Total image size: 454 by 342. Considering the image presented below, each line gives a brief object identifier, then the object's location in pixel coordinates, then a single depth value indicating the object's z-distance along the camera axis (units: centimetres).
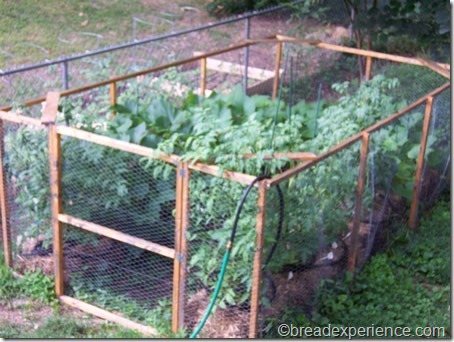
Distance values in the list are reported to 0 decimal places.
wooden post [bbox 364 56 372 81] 870
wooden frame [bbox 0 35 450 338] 476
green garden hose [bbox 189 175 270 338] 459
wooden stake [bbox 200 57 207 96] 826
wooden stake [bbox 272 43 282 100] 940
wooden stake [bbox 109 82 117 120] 688
